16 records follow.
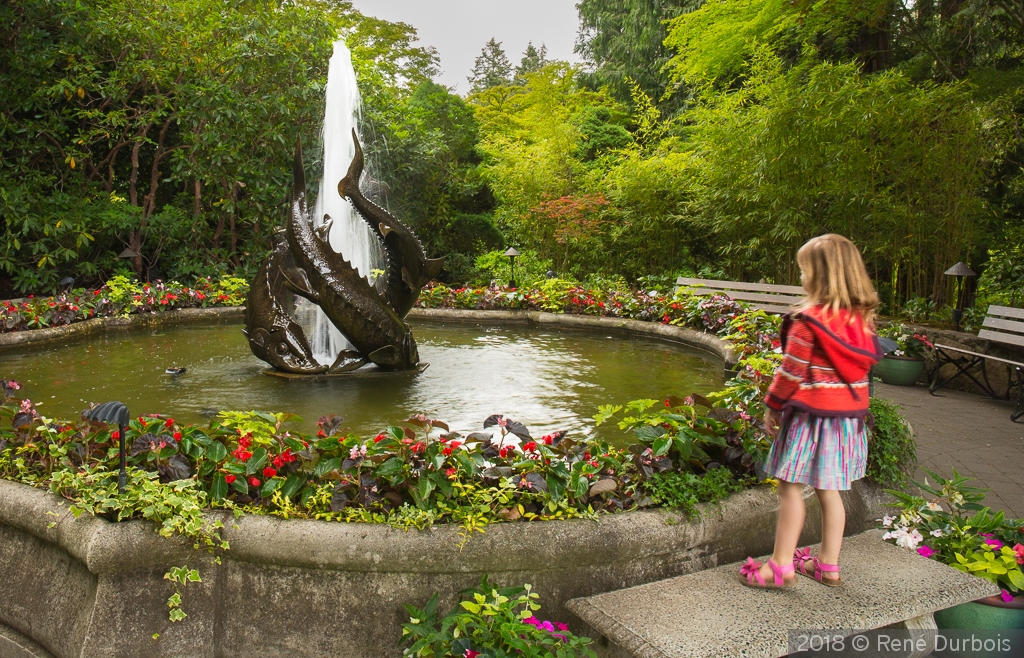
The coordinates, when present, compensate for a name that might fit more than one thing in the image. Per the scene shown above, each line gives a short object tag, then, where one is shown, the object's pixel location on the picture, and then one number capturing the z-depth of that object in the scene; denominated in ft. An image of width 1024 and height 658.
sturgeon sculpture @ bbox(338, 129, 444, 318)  20.72
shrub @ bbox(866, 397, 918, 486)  12.84
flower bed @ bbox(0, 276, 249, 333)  25.77
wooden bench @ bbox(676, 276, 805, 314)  30.37
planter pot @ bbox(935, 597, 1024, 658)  9.77
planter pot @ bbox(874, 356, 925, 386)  25.07
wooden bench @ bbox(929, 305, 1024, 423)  21.57
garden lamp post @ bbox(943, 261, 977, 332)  25.41
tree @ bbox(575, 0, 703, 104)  73.77
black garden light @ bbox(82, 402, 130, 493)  8.79
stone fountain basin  8.89
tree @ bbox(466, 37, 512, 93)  135.23
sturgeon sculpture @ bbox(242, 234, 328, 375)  20.30
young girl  9.11
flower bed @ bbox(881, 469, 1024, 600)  10.13
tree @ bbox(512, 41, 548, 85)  139.85
